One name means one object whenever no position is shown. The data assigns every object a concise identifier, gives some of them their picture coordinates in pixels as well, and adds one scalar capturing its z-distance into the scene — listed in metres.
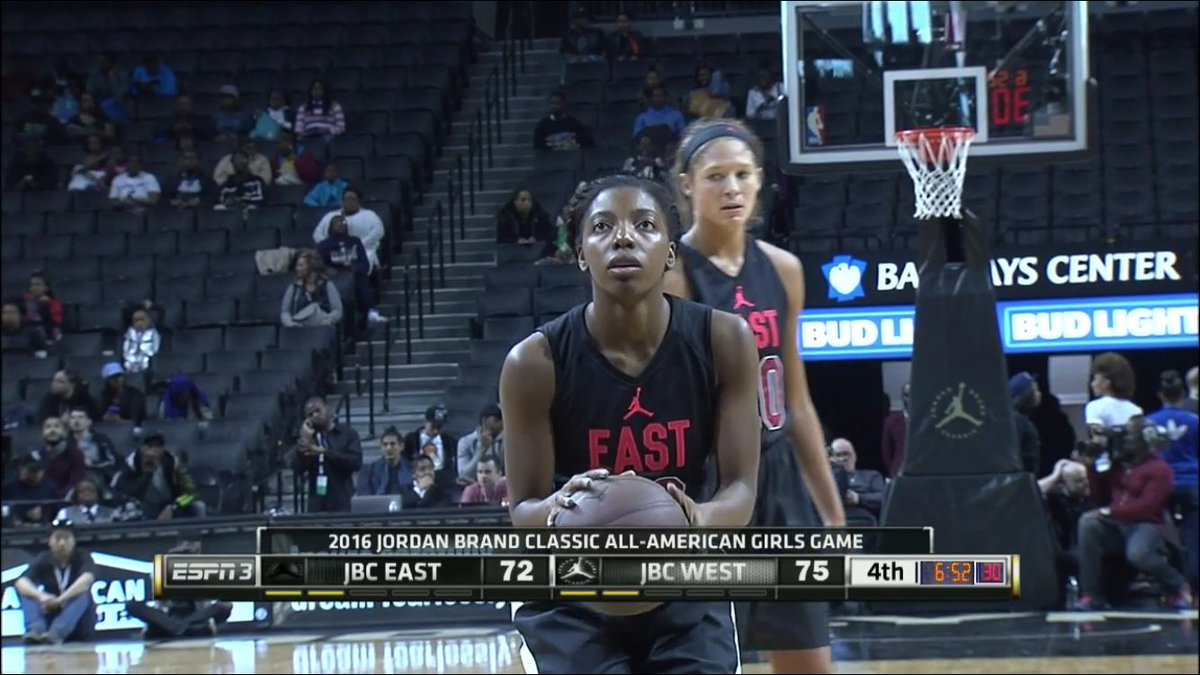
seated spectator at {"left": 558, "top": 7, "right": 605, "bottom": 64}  18.06
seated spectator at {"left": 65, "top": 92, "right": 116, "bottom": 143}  18.51
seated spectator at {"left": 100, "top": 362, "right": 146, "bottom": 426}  13.94
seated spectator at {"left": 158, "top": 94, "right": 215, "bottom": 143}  18.28
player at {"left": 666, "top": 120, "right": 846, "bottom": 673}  4.47
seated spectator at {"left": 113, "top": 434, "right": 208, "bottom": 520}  12.26
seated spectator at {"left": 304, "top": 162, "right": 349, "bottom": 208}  16.44
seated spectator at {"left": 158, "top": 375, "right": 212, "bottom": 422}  13.90
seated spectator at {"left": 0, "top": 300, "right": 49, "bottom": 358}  15.13
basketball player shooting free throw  3.35
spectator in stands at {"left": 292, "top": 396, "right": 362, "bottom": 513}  11.51
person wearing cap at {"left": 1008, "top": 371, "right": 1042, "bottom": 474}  10.95
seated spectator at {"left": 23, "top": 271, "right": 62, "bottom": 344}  15.30
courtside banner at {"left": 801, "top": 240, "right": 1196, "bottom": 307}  13.06
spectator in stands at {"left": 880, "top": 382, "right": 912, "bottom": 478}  11.79
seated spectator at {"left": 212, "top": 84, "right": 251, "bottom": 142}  18.22
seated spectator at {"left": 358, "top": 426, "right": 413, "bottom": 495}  11.42
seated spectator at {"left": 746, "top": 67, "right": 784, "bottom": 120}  14.44
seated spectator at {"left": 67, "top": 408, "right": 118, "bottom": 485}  13.11
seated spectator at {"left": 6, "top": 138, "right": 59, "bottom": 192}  17.69
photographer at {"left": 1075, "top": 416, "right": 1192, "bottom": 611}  10.57
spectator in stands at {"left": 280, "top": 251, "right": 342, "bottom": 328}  14.20
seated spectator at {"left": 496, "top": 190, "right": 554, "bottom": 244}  13.71
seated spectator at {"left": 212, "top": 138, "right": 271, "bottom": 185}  17.02
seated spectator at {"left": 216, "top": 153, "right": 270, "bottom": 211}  16.84
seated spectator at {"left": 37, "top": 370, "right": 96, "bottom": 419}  13.97
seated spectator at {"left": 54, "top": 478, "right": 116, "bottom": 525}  12.15
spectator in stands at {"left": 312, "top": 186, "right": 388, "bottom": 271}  15.28
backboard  10.11
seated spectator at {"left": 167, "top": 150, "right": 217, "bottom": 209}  17.11
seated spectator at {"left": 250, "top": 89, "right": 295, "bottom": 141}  17.94
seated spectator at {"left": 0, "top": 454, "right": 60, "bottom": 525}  12.42
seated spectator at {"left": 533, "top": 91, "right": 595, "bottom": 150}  15.65
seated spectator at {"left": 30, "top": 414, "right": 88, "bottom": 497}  12.86
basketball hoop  10.14
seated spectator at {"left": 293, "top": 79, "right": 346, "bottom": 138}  17.83
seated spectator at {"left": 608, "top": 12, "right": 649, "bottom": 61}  17.75
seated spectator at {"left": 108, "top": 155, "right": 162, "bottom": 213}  17.14
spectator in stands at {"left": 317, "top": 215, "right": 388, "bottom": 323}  14.45
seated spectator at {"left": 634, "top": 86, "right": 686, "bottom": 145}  14.20
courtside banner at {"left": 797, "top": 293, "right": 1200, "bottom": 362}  13.12
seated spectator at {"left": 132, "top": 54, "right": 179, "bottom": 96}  19.20
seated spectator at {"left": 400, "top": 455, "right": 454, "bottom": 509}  11.06
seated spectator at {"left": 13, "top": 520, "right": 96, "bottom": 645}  11.20
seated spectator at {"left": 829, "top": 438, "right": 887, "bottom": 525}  11.09
